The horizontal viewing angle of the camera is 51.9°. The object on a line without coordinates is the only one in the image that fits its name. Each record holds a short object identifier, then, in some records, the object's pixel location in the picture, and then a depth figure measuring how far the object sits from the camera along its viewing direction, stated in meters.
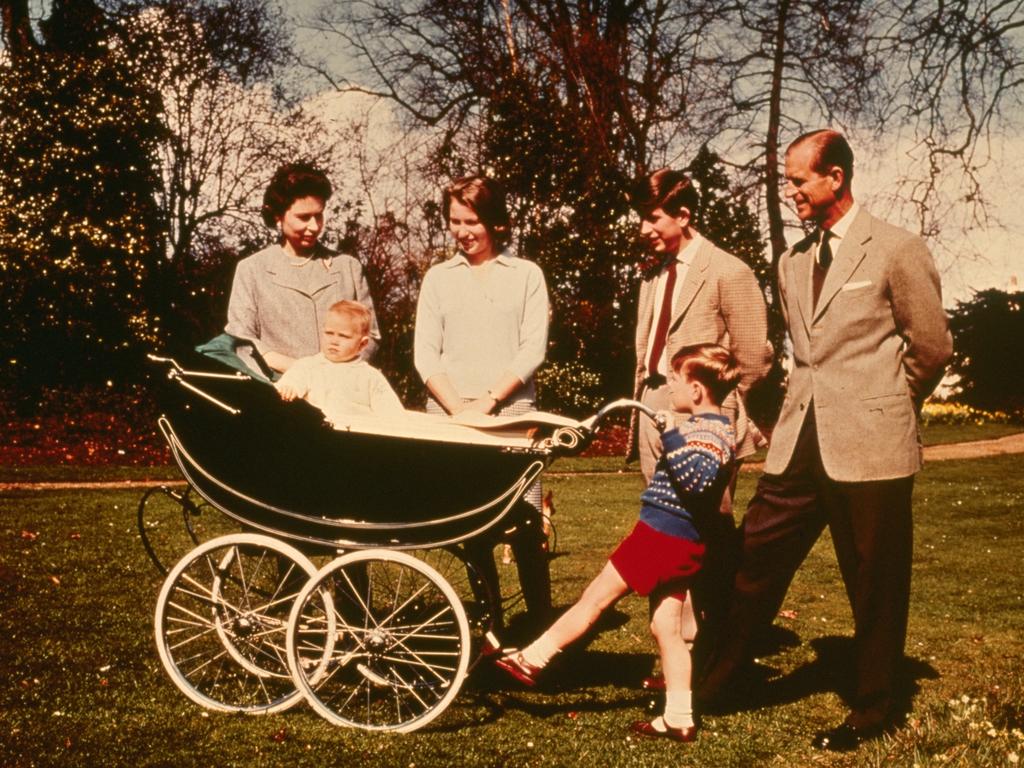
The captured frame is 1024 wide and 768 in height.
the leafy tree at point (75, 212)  20.09
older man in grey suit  3.87
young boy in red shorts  3.93
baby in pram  4.32
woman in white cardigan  4.62
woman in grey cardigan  4.71
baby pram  3.87
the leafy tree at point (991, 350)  31.19
